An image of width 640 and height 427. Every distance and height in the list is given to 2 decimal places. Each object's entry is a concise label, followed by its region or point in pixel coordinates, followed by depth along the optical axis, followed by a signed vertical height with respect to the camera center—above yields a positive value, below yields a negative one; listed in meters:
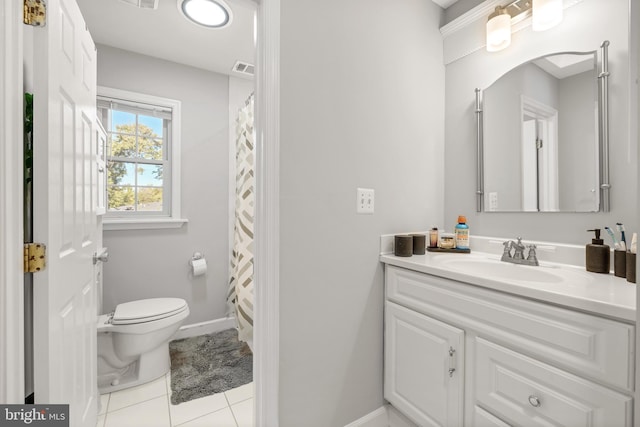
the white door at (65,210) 0.84 +0.02
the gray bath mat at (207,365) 1.74 -1.08
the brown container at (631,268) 0.92 -0.18
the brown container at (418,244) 1.48 -0.16
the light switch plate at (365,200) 1.36 +0.07
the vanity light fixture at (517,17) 1.31 +0.98
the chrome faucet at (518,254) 1.27 -0.19
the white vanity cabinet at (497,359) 0.74 -0.48
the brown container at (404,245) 1.38 -0.15
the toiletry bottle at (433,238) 1.59 -0.14
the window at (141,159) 2.31 +0.49
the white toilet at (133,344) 1.73 -0.82
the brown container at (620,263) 0.99 -0.18
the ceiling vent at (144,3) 1.72 +1.32
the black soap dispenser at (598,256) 1.06 -0.16
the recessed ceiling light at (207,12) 1.74 +1.32
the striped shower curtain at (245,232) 2.16 -0.14
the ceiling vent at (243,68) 2.46 +1.33
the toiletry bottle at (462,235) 1.54 -0.12
